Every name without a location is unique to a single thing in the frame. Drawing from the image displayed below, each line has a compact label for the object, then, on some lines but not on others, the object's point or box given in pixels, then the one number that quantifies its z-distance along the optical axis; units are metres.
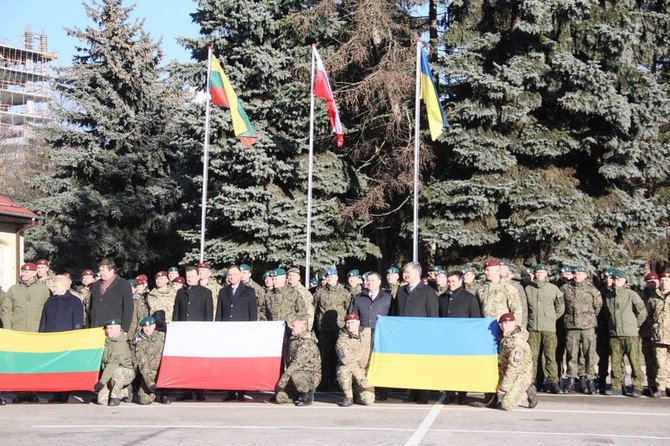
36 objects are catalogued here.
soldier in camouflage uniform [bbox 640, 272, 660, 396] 13.49
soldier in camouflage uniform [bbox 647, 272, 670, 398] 13.30
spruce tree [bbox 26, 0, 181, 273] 27.61
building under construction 99.66
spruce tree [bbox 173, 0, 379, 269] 21.81
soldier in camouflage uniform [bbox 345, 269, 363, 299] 14.74
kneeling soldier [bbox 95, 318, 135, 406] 12.30
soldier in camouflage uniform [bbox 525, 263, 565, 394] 13.98
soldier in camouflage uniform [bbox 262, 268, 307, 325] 13.56
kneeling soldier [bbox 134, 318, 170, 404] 12.47
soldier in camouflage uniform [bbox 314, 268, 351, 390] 14.09
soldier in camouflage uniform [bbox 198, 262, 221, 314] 13.66
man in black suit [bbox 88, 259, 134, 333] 13.04
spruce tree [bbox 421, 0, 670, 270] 19.94
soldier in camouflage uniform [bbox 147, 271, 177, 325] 14.55
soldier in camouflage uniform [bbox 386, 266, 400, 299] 13.91
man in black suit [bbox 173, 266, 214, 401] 13.42
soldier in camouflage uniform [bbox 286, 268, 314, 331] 13.66
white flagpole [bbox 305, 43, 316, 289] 18.26
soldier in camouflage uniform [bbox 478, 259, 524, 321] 12.62
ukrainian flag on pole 18.25
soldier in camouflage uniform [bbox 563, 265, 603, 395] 13.86
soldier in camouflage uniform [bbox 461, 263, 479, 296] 14.02
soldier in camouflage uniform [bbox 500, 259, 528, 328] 13.21
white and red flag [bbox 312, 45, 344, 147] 18.97
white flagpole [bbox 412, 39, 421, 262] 17.73
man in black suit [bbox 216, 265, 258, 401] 13.41
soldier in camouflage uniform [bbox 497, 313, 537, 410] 11.52
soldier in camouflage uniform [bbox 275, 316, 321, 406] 12.15
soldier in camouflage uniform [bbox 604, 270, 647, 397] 13.58
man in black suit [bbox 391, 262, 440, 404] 12.73
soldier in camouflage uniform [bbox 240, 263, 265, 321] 14.28
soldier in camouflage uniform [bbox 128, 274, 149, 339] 14.27
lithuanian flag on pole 18.94
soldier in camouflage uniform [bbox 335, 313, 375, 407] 12.06
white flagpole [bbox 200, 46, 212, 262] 18.94
